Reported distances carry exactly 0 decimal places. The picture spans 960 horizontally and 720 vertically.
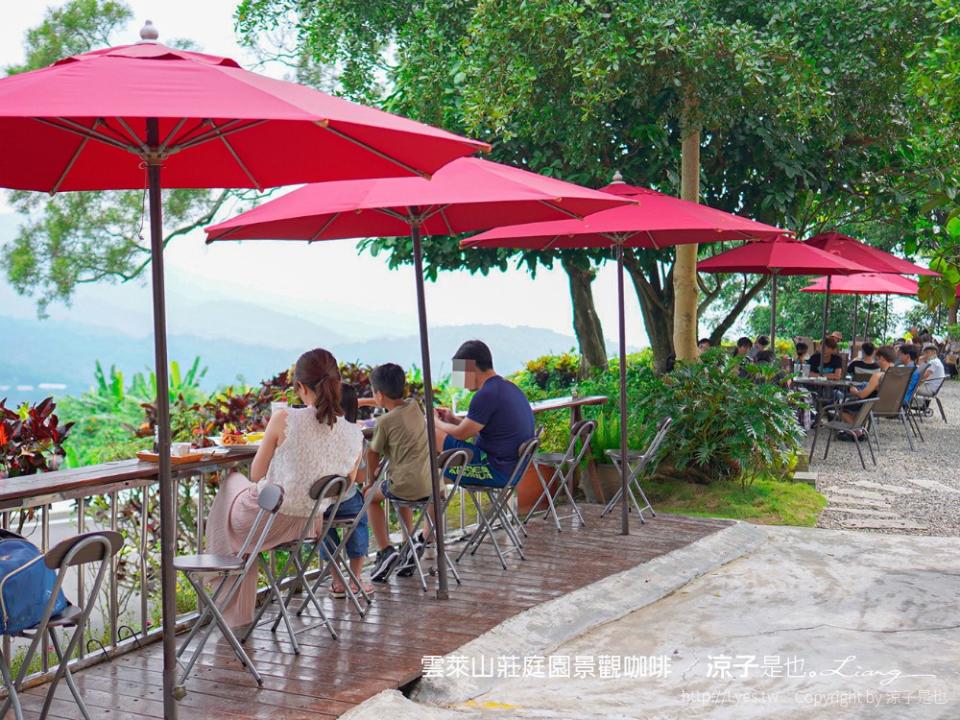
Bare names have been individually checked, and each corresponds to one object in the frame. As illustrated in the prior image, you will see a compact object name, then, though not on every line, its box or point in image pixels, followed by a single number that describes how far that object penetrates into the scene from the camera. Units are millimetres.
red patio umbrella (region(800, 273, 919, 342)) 16109
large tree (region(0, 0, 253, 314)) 22328
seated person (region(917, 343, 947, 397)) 15278
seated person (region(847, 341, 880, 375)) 14288
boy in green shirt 5934
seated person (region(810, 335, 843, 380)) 14641
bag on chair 3365
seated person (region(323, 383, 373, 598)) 5348
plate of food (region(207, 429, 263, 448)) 5320
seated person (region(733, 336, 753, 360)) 15210
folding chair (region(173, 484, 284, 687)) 4211
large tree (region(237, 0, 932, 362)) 9805
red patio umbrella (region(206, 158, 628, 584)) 5016
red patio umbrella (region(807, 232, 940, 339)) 13406
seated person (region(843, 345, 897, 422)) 12766
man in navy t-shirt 6426
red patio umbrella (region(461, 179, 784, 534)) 6742
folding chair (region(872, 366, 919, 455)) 12789
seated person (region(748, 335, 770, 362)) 16656
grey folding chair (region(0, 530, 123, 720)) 3211
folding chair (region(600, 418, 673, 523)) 7656
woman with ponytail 4816
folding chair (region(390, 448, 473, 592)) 5832
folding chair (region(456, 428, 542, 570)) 6328
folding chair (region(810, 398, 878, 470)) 11461
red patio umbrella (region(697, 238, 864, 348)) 11500
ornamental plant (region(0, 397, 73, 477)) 5348
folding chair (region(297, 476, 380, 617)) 5129
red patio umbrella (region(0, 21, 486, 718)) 2908
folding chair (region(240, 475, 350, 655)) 4586
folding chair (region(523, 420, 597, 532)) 7328
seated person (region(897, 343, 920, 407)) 13955
